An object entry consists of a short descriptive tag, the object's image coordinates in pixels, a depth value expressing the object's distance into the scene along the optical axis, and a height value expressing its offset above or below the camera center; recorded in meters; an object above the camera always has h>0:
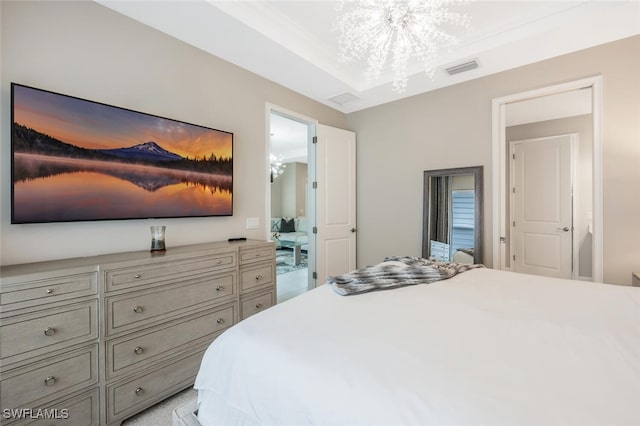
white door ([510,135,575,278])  4.13 +0.09
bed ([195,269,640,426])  0.70 -0.49
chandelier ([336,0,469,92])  1.88 +1.49
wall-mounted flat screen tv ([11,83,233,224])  1.55 +0.35
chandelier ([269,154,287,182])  7.11 +1.40
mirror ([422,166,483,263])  3.00 -0.04
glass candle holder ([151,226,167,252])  2.01 -0.19
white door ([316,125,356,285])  3.61 +0.15
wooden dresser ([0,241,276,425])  1.31 -0.68
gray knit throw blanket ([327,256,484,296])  1.62 -0.43
